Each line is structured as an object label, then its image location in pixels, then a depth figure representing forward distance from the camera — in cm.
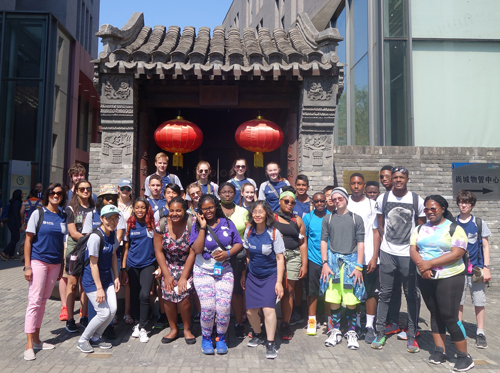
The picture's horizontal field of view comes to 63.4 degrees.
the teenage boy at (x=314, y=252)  510
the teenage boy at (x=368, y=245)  499
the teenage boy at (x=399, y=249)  474
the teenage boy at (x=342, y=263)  475
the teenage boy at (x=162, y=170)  621
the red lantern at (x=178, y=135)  719
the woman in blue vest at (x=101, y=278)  432
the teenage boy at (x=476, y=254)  496
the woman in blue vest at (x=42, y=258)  430
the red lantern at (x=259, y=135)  718
